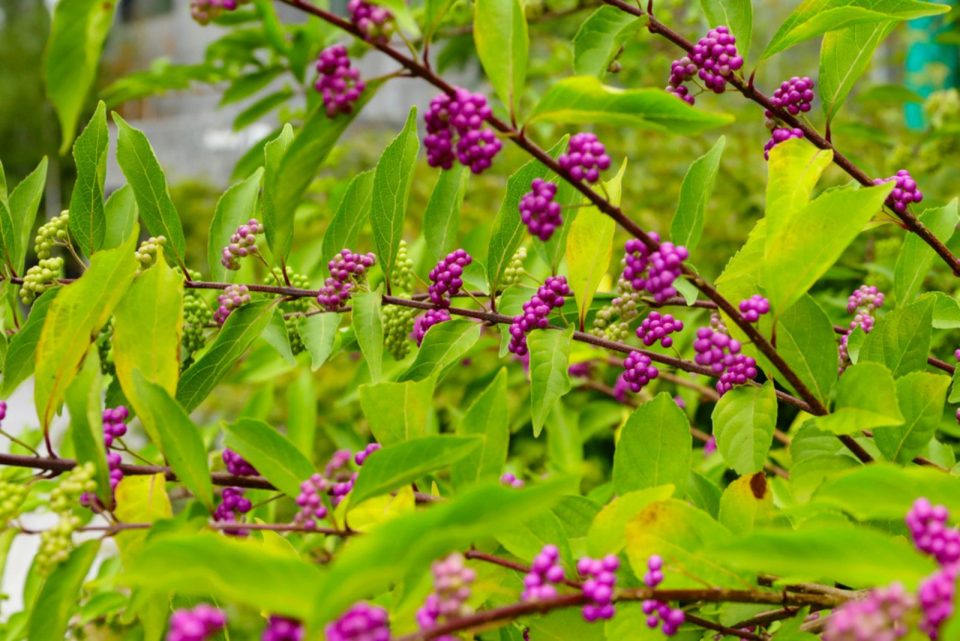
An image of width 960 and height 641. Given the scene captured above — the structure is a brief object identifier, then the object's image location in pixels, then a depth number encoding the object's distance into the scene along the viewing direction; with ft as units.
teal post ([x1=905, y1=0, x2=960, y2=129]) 8.75
